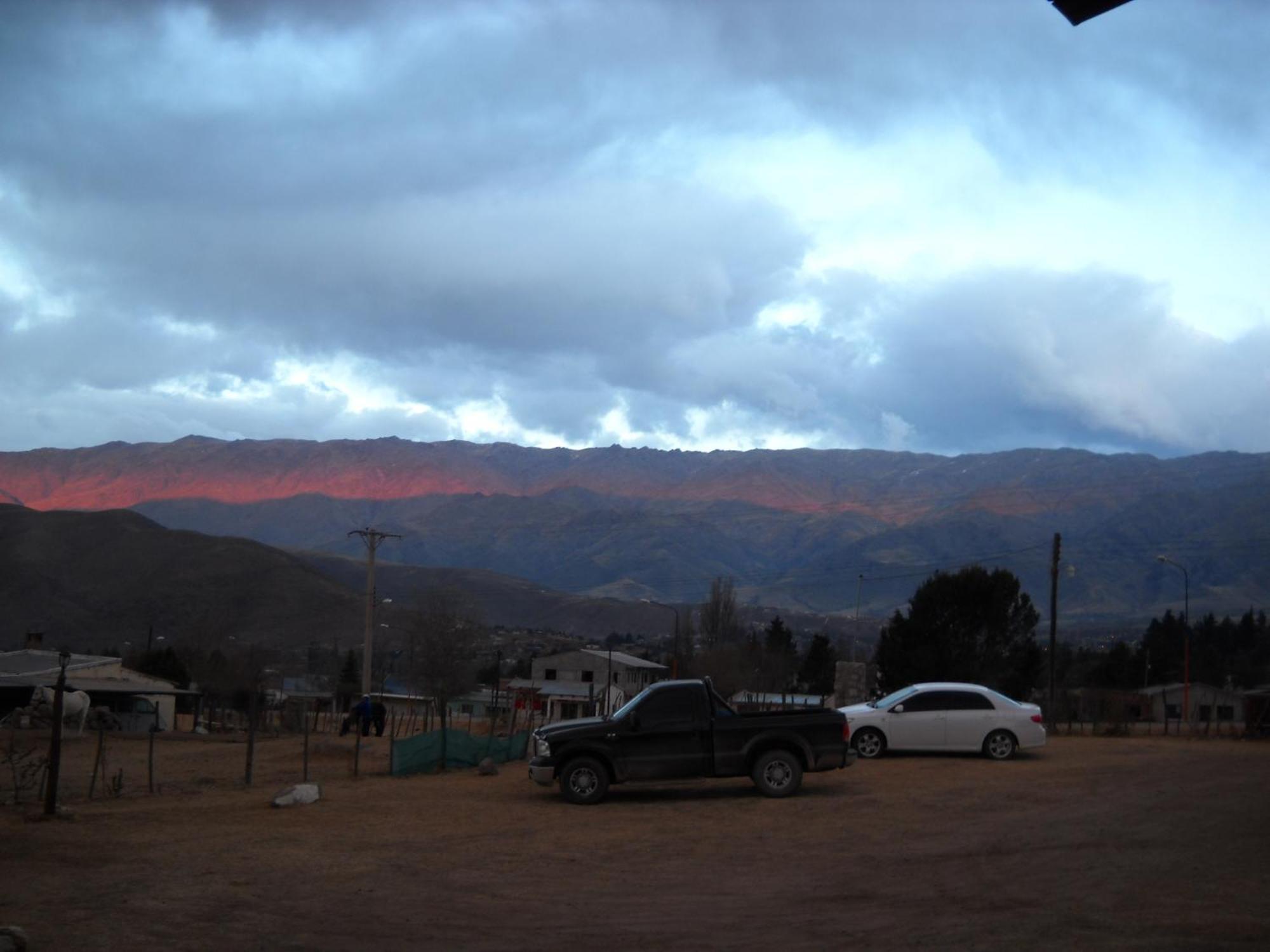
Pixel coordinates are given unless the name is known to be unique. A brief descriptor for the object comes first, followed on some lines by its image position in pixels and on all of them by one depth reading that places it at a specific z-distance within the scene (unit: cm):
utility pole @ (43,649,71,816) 1653
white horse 4206
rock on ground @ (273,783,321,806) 1872
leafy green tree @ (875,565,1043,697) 5572
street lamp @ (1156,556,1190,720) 4962
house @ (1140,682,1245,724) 6875
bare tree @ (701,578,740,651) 9450
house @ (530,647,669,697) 8375
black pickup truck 1886
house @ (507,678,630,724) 5034
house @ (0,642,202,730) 5222
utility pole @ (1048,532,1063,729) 4444
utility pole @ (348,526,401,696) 4981
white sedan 2378
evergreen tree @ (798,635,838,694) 7144
